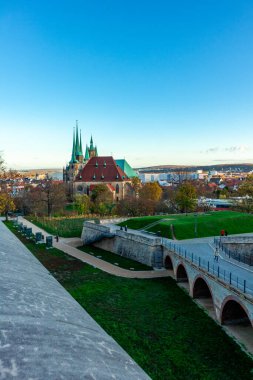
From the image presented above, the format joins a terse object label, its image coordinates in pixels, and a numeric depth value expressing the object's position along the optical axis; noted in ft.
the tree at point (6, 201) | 159.64
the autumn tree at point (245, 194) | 163.99
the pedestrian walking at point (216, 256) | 78.28
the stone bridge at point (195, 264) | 59.00
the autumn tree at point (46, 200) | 207.62
